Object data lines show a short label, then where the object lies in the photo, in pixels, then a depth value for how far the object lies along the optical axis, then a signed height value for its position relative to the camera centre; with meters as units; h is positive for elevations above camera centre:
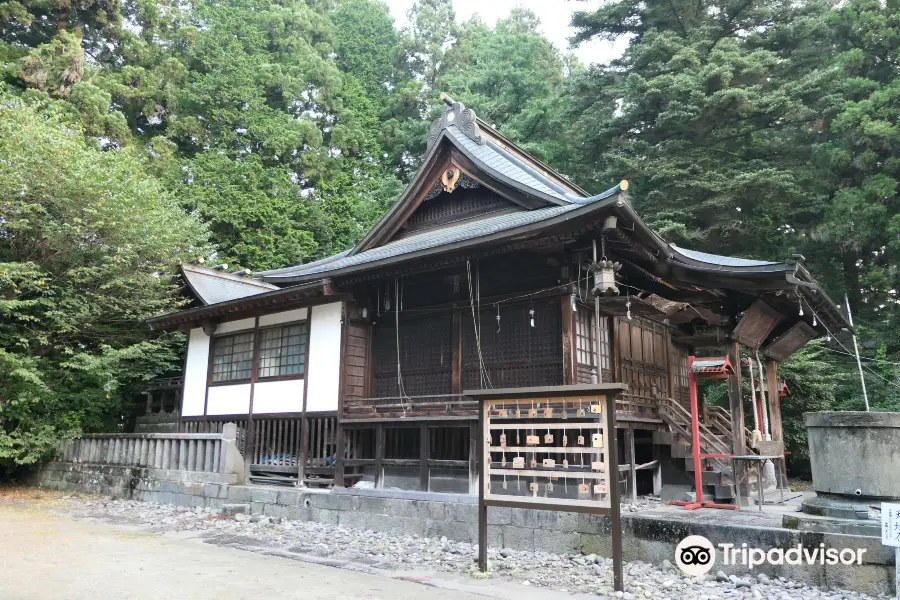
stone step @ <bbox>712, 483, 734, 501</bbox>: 9.89 -0.95
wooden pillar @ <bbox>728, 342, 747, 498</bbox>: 9.62 +0.31
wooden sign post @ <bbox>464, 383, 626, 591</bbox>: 6.42 -0.26
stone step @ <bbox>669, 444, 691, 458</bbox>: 10.70 -0.32
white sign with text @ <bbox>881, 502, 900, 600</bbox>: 5.45 -0.82
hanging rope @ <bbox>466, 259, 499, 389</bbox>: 11.05 +1.80
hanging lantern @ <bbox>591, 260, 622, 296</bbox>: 8.91 +2.25
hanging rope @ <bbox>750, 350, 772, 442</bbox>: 10.55 +0.63
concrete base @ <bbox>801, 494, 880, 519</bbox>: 6.54 -0.80
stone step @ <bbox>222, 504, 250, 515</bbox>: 11.55 -1.52
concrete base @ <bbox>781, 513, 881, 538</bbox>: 6.26 -0.96
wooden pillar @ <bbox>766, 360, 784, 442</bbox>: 12.13 +0.65
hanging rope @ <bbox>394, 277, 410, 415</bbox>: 12.20 +2.14
